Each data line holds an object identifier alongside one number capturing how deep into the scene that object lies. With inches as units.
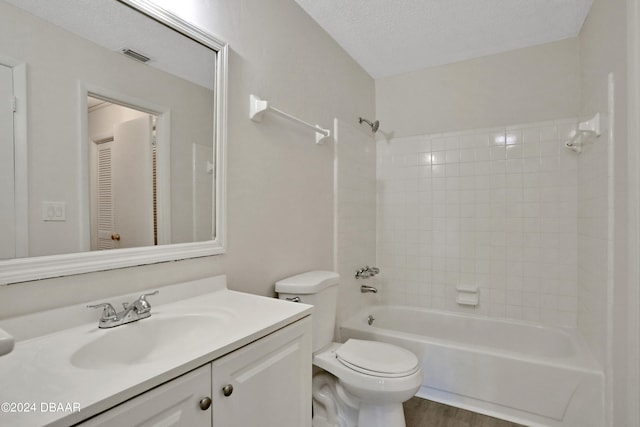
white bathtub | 66.5
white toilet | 57.0
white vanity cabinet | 25.7
